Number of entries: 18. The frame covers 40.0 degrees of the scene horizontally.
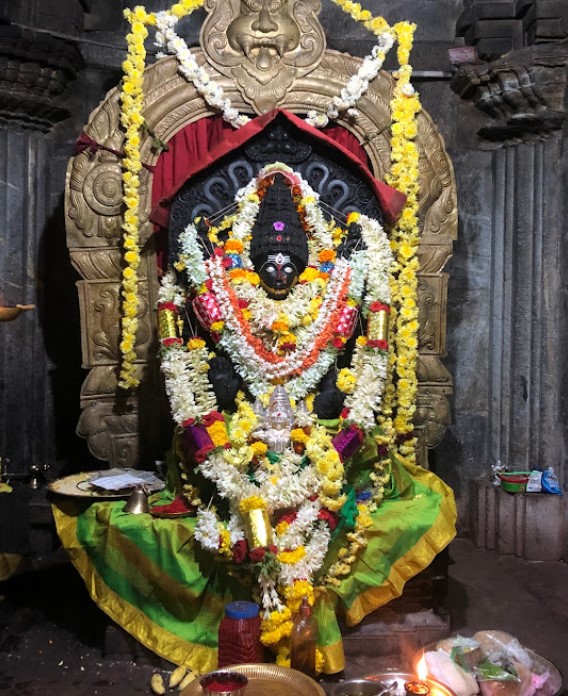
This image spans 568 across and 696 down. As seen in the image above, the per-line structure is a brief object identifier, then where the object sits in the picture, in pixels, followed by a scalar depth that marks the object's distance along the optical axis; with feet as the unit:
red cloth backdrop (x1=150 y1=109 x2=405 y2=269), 15.84
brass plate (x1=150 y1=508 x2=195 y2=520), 13.92
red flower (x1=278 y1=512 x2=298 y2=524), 12.89
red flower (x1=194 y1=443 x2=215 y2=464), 13.33
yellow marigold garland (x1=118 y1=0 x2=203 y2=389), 16.70
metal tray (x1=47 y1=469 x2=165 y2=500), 14.61
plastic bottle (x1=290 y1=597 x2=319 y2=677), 11.97
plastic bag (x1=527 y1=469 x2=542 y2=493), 18.54
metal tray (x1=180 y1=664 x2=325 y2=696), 10.22
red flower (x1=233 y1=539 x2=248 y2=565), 12.42
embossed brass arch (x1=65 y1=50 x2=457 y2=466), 16.96
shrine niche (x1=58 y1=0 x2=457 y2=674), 13.24
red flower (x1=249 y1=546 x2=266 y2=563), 11.96
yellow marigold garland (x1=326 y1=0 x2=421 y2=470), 16.94
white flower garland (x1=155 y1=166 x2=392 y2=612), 12.80
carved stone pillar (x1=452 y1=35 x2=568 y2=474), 18.56
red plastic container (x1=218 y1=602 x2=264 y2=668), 11.58
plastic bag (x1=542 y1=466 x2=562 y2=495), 18.44
